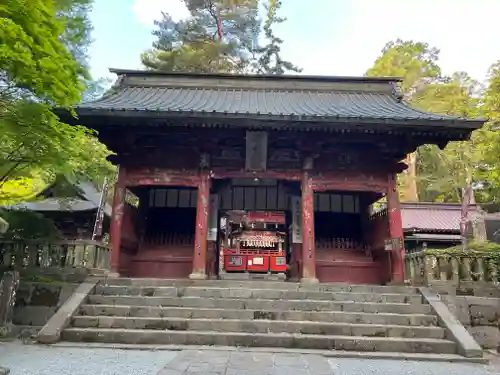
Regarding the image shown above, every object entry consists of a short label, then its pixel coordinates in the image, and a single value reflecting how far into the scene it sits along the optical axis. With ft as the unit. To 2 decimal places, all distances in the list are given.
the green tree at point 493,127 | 30.07
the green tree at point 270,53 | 94.12
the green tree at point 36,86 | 14.24
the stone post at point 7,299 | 21.98
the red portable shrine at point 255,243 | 68.59
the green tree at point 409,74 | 91.25
